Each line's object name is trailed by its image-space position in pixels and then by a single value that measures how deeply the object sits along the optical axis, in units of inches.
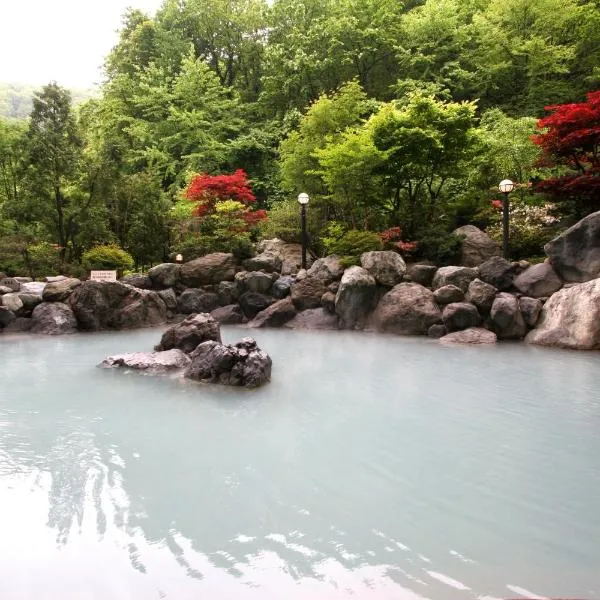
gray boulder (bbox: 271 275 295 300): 457.7
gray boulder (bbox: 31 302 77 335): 391.5
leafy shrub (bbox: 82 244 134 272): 497.7
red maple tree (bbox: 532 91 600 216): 392.5
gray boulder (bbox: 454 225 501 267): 452.8
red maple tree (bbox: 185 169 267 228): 537.6
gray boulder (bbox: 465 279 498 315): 364.8
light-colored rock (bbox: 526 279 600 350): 308.8
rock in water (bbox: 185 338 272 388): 235.0
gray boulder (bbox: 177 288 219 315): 464.1
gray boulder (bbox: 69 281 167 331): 405.1
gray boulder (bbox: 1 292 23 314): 399.2
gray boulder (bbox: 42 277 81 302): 409.4
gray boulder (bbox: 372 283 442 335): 378.9
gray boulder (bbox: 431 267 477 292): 389.1
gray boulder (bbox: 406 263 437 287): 415.2
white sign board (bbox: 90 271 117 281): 418.0
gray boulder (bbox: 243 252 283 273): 484.4
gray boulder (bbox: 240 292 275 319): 456.4
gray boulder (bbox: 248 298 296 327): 435.8
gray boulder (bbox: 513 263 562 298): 364.8
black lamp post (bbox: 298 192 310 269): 495.4
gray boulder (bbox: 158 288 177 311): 459.8
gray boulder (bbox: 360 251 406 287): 414.0
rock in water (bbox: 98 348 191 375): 260.2
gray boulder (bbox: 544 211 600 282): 349.1
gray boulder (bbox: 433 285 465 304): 376.2
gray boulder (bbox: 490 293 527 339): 350.0
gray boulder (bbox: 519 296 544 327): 351.9
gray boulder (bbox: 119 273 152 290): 466.3
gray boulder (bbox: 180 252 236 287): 479.2
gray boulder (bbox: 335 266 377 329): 409.4
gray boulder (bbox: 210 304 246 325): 455.8
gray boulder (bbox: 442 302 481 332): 361.7
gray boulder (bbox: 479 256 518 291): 381.1
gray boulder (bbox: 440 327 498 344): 345.7
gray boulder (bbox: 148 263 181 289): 472.7
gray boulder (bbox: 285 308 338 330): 425.4
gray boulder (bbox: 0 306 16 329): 393.1
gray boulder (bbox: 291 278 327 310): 443.5
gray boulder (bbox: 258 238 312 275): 512.4
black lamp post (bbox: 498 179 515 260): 410.3
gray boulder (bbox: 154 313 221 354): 292.4
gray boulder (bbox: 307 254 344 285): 445.4
